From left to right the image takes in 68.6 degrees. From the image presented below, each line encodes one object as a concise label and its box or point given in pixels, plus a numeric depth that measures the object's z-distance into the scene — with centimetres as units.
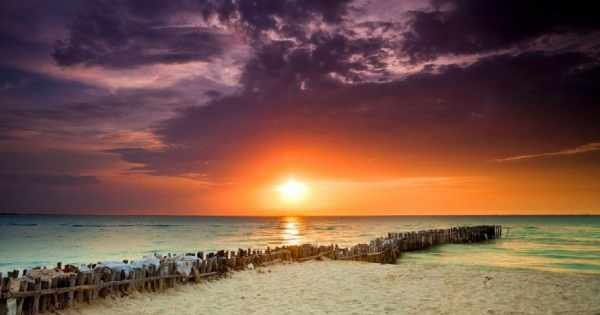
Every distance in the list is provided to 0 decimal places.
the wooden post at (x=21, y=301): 1056
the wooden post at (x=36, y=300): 1081
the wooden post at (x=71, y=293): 1162
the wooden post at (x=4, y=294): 1030
